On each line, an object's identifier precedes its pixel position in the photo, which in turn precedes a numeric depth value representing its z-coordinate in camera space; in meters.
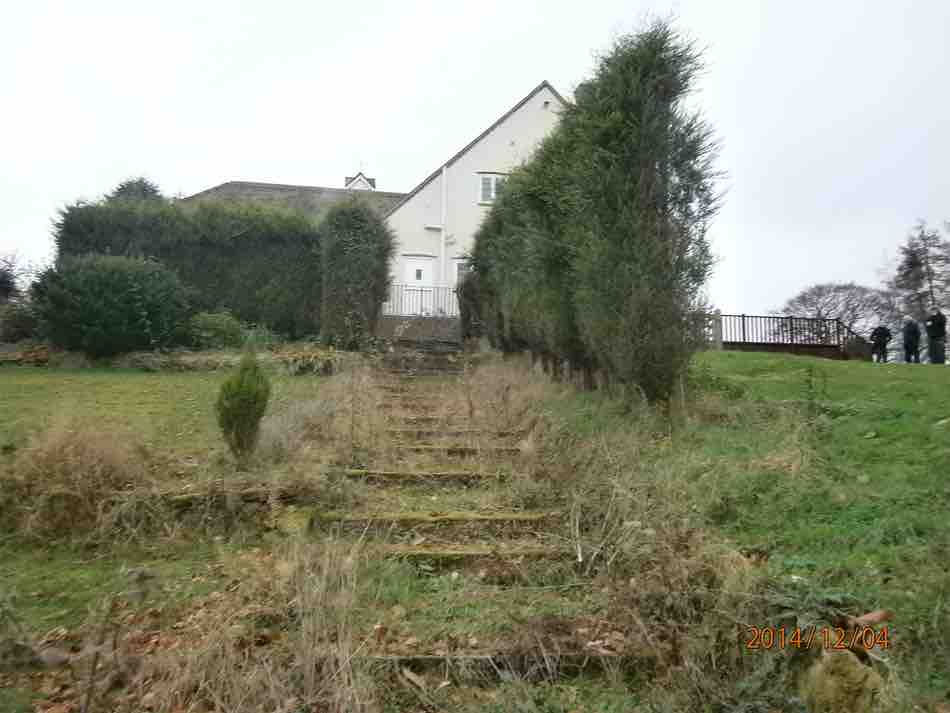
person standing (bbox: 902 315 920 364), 16.48
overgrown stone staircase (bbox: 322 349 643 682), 3.36
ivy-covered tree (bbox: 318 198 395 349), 13.94
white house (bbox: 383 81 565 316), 24.88
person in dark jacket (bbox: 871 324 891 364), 17.84
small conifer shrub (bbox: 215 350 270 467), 5.66
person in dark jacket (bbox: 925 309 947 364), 15.43
